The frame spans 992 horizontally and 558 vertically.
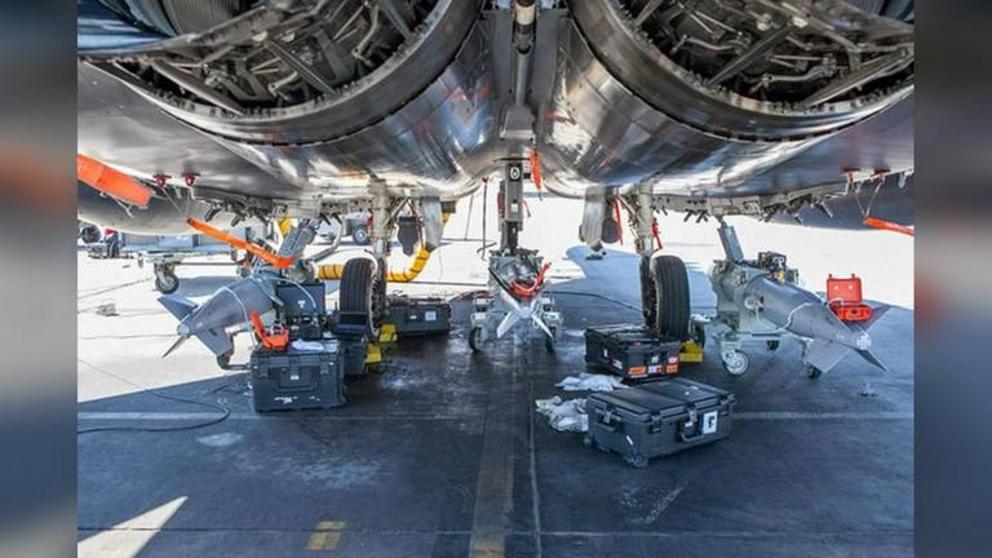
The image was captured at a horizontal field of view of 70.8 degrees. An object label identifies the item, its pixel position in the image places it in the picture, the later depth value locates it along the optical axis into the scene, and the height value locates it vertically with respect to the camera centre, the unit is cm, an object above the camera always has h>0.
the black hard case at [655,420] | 543 -122
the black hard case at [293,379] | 693 -110
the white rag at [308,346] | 718 -80
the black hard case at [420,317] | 1114 -78
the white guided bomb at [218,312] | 771 -50
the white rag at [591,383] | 764 -126
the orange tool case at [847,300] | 779 -34
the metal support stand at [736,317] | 845 -61
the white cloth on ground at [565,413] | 628 -136
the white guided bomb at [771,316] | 754 -56
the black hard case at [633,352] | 784 -96
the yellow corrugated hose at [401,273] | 1534 -5
